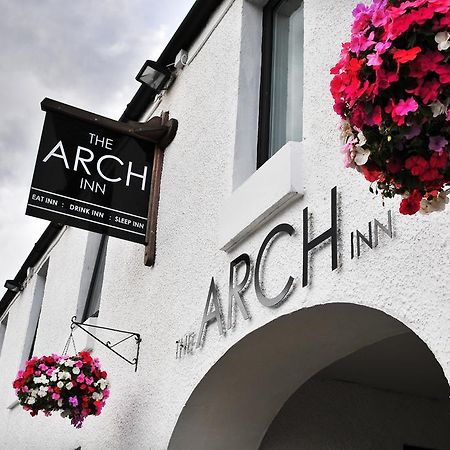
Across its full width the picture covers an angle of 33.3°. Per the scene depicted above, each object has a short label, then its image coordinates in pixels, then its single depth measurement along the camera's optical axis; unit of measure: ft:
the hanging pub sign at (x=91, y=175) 17.76
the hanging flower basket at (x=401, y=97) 6.75
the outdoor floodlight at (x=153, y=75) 22.18
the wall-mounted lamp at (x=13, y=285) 41.22
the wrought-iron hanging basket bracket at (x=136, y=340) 18.92
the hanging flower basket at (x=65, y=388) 18.75
